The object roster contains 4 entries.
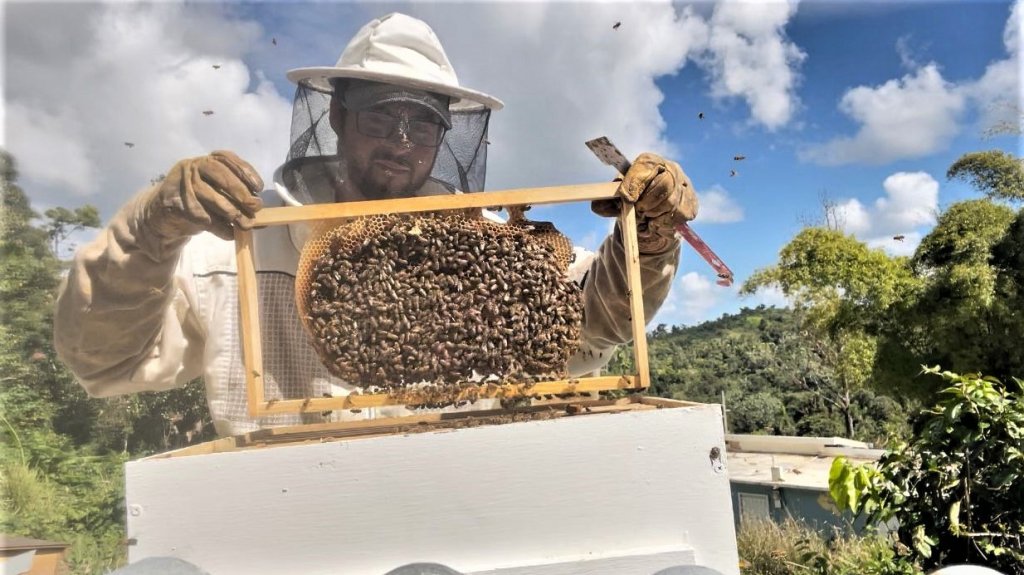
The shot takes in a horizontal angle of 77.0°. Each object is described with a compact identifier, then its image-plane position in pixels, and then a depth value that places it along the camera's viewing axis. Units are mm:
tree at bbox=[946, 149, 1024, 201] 17422
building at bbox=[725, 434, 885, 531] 13500
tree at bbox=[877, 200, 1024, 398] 13867
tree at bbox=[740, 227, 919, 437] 18422
